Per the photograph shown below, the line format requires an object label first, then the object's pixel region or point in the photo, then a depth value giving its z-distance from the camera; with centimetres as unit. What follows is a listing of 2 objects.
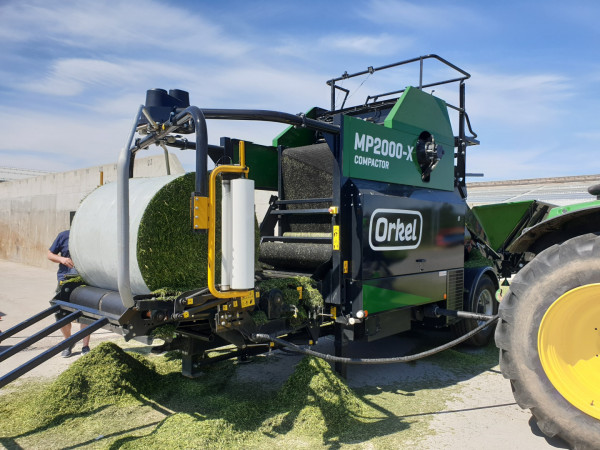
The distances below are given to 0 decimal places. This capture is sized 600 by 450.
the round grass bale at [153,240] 347
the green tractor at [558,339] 303
